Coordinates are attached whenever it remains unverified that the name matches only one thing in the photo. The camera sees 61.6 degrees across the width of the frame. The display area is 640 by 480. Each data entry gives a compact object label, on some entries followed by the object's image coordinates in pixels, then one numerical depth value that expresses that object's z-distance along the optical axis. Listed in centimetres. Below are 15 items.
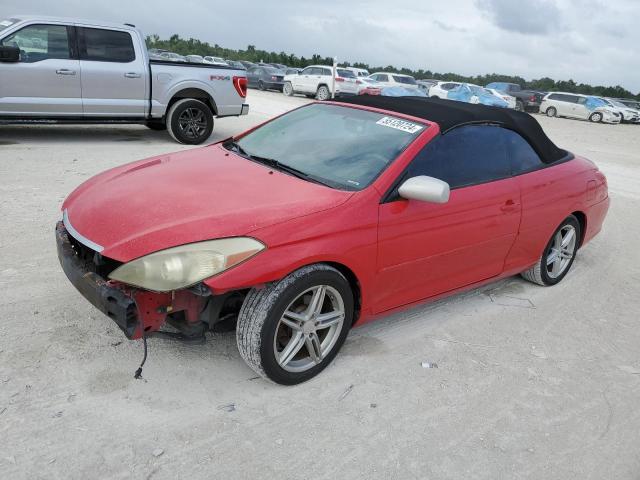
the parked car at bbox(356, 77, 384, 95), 2344
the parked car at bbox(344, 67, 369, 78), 2597
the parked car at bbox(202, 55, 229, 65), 3716
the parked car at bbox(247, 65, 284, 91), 2849
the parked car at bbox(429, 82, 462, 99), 2775
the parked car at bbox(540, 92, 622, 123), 2741
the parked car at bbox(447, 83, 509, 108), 2433
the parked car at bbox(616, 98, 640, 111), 3186
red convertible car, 264
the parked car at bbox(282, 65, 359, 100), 2450
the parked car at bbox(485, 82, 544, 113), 2950
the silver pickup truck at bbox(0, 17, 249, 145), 814
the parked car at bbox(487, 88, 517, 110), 2657
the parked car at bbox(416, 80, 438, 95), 2697
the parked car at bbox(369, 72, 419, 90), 2572
